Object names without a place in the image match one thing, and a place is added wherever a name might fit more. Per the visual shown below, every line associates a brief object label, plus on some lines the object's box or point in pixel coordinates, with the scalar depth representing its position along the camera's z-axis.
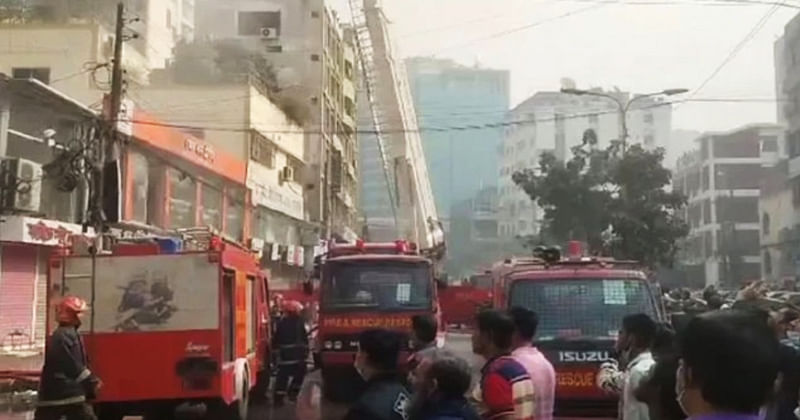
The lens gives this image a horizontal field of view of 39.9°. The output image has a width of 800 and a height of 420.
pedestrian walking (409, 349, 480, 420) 4.40
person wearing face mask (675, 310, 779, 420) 2.79
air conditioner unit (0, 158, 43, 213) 20.28
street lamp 31.38
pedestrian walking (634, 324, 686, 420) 3.93
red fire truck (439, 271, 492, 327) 31.62
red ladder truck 17.25
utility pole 21.61
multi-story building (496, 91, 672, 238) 102.75
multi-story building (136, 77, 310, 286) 44.19
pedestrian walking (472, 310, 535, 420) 5.24
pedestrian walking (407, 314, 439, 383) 7.71
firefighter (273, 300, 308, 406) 17.94
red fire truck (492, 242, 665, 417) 11.02
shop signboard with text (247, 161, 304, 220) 43.62
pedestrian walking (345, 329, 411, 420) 4.27
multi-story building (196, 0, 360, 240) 56.28
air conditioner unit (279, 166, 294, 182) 50.13
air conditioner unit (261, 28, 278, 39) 59.97
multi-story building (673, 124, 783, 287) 80.19
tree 31.64
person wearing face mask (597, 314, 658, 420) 5.96
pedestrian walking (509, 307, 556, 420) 5.77
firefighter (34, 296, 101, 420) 8.70
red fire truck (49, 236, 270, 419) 11.91
